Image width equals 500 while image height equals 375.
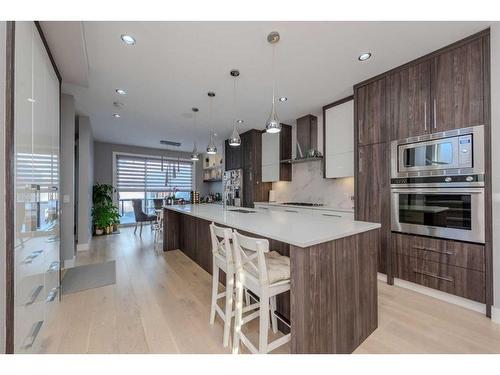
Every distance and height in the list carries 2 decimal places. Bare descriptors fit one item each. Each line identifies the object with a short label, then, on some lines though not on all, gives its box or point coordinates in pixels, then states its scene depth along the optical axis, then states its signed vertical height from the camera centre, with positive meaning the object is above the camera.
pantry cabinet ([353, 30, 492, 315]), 1.96 +0.68
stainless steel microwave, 1.98 +0.36
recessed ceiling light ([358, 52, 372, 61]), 2.26 +1.44
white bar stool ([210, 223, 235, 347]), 1.55 -0.62
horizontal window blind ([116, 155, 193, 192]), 6.92 +0.52
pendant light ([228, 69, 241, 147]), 2.69 +0.75
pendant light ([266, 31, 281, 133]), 2.26 +0.69
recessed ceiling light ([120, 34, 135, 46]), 1.94 +1.41
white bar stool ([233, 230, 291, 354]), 1.26 -0.58
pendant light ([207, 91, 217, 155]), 3.53 +0.68
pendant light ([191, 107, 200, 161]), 3.77 +0.74
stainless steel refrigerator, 5.41 +0.04
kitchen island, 1.24 -0.59
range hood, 4.20 +1.05
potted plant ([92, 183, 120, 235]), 5.38 -0.60
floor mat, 2.57 -1.19
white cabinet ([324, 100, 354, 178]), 3.27 +0.78
